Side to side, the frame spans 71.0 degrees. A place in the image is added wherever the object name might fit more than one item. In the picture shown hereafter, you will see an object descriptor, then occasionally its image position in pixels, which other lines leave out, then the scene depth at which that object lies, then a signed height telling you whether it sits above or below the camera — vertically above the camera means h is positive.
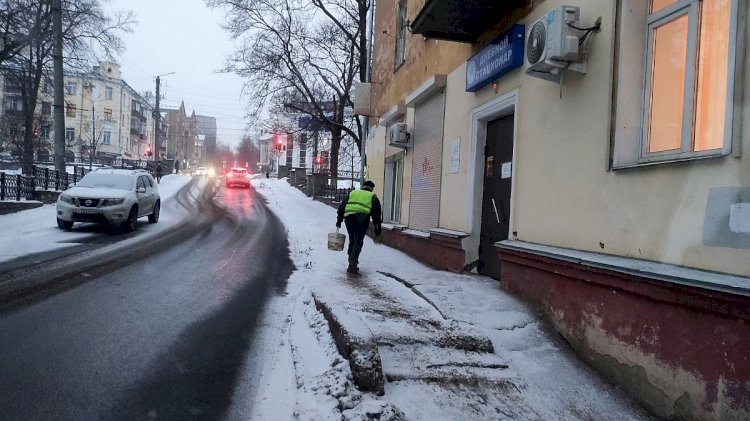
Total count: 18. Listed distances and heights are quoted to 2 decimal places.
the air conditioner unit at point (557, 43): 5.19 +1.54
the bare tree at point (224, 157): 127.15 +6.38
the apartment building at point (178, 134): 108.75 +10.16
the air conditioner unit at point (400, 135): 12.05 +1.25
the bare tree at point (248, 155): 106.69 +5.87
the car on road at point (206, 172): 61.38 +1.21
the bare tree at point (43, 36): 18.75 +5.28
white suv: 13.21 -0.60
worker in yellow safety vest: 8.88 -0.48
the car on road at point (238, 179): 40.44 +0.33
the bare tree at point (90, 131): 69.46 +6.16
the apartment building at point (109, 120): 67.69 +8.17
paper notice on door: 7.36 +0.35
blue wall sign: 6.74 +1.89
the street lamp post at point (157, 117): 40.35 +5.06
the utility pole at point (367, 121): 17.17 +2.36
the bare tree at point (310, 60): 26.73 +6.60
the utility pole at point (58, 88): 18.95 +3.27
